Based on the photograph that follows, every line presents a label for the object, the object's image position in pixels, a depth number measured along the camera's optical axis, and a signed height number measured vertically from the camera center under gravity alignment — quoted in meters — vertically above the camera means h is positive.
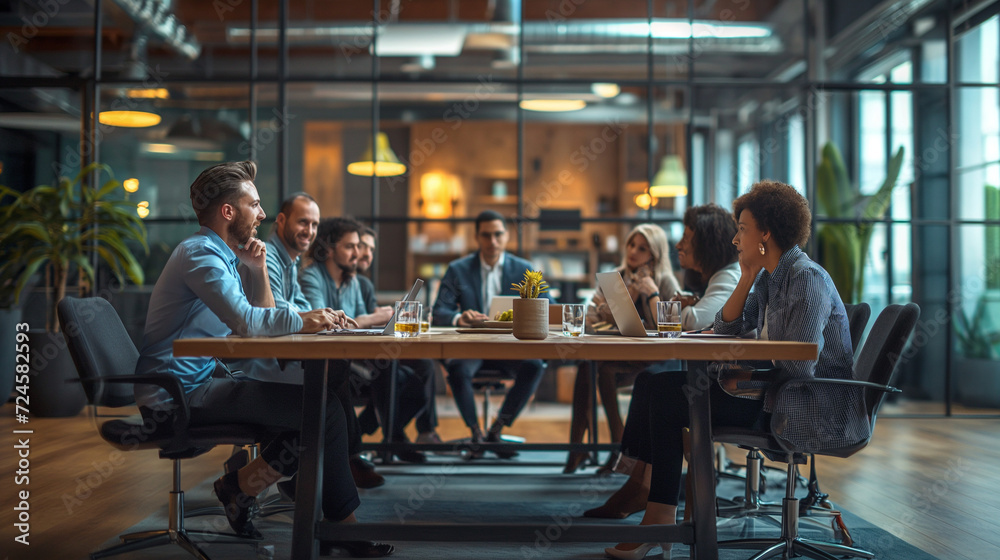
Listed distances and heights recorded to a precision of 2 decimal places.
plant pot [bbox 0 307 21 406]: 5.34 -0.44
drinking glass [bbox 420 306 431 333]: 3.08 -0.12
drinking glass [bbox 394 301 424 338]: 2.14 -0.10
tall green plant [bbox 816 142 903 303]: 6.22 +0.49
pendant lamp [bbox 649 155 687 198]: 8.04 +1.10
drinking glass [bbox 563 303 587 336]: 2.23 -0.10
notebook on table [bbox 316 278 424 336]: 2.19 -0.12
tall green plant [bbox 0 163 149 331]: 5.21 +0.35
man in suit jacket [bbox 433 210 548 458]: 3.95 -0.05
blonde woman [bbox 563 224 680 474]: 3.35 -0.08
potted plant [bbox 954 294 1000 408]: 6.11 -0.58
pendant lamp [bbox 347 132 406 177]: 7.11 +1.15
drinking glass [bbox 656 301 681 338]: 2.24 -0.10
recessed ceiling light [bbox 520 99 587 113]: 8.46 +1.99
